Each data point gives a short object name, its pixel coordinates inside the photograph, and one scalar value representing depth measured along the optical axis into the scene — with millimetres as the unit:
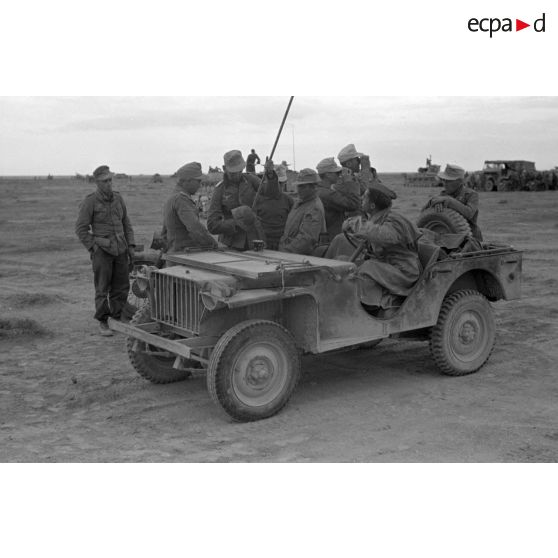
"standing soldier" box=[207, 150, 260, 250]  7484
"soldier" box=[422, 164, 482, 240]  7406
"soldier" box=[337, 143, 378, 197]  7906
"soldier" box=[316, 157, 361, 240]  7805
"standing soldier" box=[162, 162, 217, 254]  6820
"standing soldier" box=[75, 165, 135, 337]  8625
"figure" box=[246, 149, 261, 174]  8031
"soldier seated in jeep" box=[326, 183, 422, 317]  6312
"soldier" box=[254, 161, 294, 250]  7824
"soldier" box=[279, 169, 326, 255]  6926
